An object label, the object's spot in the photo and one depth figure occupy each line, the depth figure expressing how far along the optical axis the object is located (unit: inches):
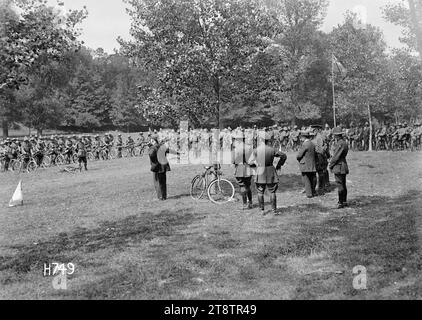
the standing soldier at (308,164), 568.1
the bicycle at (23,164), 1063.0
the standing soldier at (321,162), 610.9
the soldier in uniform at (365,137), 1333.7
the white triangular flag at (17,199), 608.2
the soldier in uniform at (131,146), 1459.6
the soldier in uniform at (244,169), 512.1
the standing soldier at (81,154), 1013.8
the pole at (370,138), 1322.7
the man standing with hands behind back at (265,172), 470.9
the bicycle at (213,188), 561.9
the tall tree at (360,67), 1448.1
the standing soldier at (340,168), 487.5
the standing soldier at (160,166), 596.1
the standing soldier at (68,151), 1206.8
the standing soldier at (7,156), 1072.2
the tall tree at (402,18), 1099.0
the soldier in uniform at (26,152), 1066.7
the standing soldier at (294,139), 1403.7
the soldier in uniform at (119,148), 1417.3
